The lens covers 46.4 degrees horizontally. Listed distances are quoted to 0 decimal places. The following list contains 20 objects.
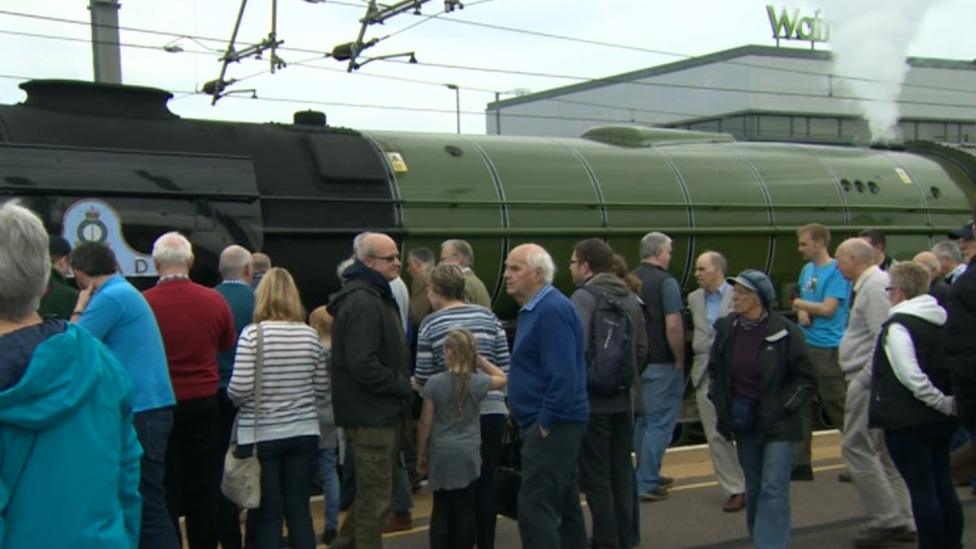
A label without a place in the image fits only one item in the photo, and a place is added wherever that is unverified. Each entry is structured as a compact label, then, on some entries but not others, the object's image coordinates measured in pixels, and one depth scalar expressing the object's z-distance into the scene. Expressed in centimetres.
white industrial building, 4638
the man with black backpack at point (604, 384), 621
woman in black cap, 603
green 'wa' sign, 5028
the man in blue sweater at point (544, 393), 561
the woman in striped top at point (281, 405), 568
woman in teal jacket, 282
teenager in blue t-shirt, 823
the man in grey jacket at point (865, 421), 695
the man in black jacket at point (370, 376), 579
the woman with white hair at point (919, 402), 582
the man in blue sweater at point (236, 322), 621
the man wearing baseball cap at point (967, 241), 703
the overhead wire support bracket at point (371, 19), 1459
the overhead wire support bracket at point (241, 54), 1547
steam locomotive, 794
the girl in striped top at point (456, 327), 623
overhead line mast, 1277
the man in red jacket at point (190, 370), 588
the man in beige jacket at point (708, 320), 805
